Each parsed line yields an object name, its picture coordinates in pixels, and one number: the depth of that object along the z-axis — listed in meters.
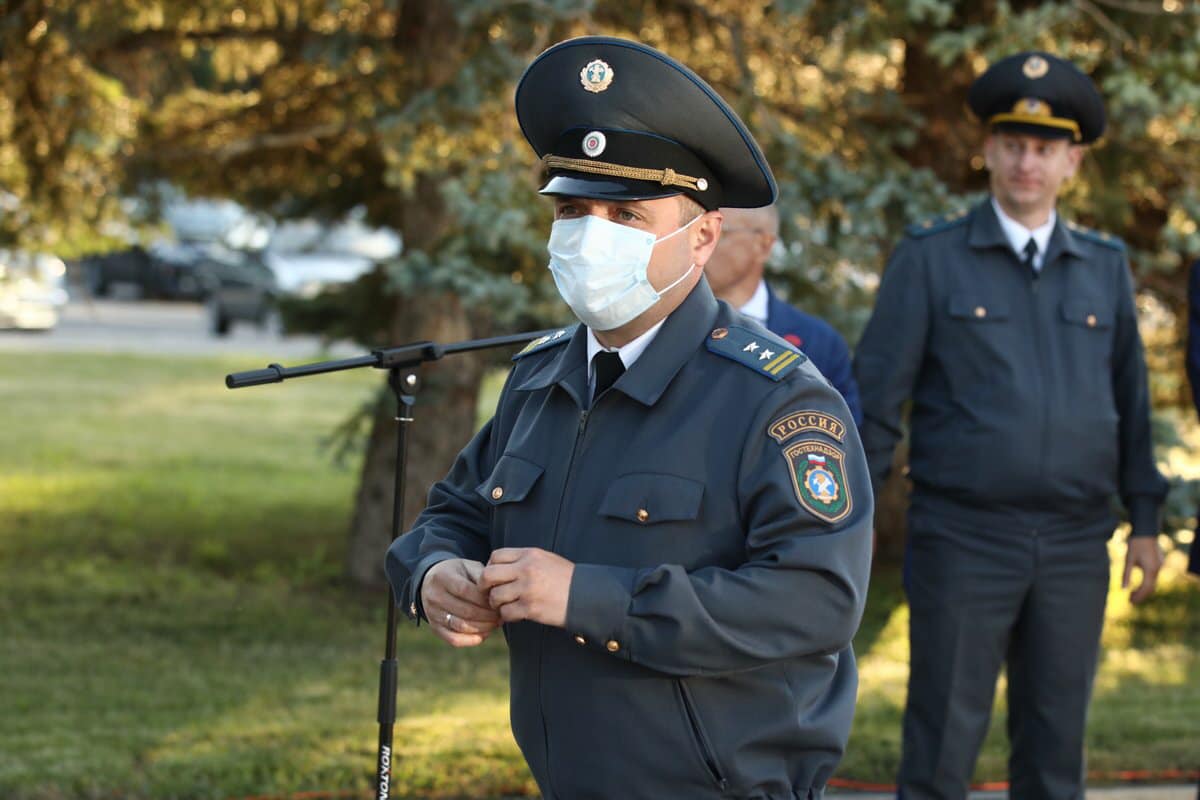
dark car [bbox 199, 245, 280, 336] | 48.46
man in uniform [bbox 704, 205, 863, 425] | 8.48
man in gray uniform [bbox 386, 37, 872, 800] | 4.27
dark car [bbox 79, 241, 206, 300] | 59.09
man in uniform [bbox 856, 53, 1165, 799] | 8.31
